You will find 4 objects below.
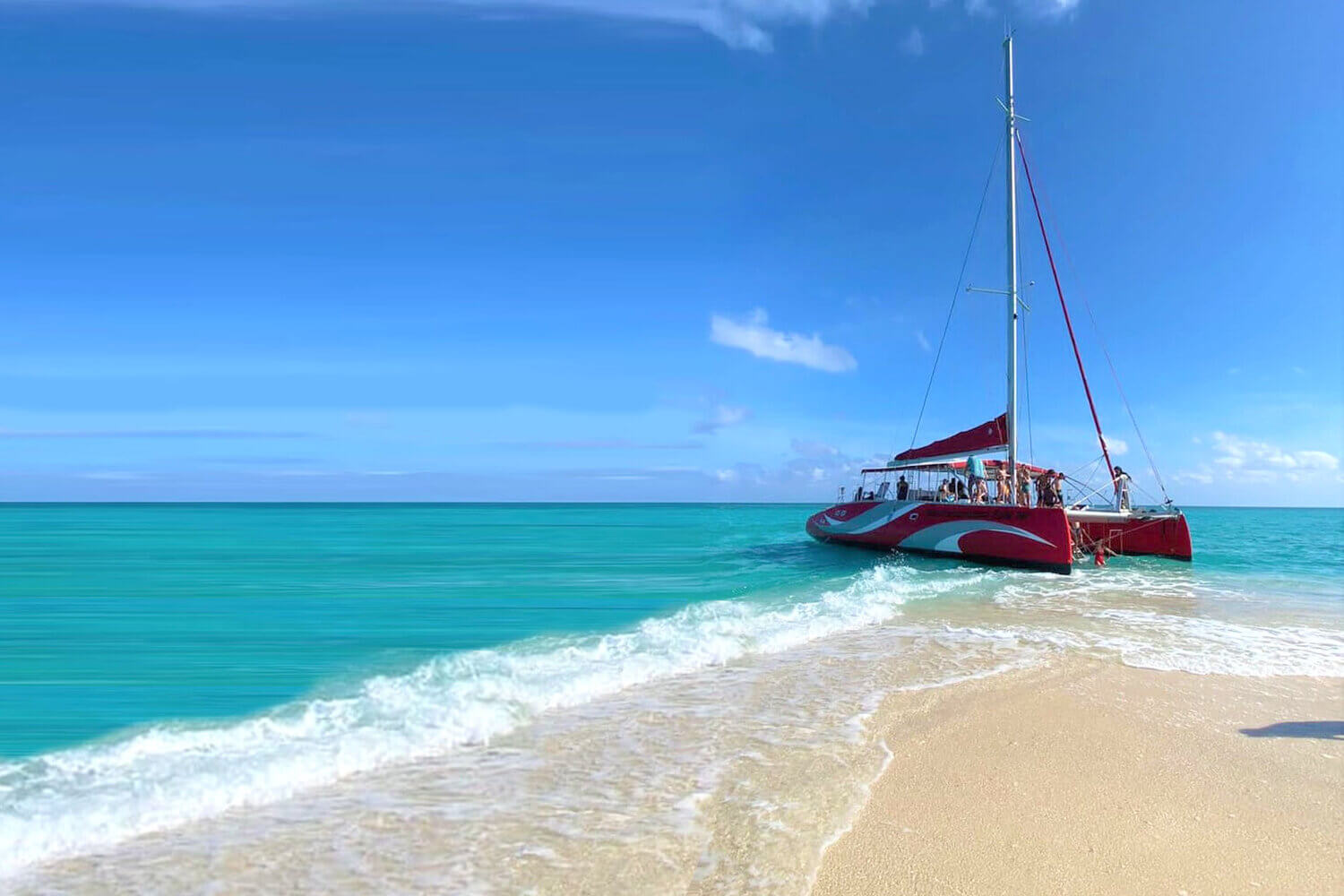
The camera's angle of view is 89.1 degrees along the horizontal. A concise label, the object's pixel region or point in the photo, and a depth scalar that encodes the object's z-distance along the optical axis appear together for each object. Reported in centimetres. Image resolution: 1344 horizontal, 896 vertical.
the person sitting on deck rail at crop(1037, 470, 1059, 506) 2098
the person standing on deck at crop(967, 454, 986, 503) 2281
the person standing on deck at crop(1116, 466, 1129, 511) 2145
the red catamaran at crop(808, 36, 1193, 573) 1997
